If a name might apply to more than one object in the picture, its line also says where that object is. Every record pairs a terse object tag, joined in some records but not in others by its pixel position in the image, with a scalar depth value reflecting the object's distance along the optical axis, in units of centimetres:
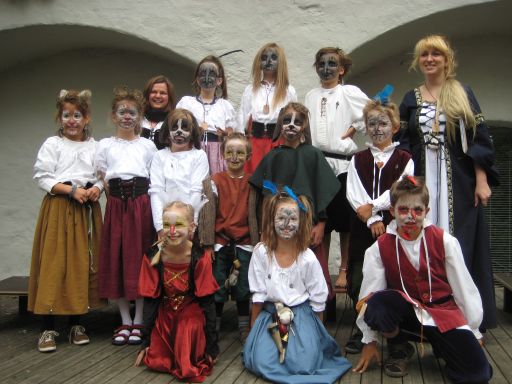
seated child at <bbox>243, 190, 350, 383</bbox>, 354
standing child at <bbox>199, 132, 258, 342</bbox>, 419
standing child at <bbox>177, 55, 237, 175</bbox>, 474
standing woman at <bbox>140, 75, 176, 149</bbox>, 484
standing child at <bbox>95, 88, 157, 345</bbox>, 430
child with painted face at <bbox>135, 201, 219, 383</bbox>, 366
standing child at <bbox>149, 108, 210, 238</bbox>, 422
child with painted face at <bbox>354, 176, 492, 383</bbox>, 344
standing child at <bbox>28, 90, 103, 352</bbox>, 425
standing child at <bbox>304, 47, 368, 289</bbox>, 453
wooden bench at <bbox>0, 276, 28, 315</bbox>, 476
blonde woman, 409
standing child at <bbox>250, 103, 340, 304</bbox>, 414
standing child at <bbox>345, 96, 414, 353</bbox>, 396
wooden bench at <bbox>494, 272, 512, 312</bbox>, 506
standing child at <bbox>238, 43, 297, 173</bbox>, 464
